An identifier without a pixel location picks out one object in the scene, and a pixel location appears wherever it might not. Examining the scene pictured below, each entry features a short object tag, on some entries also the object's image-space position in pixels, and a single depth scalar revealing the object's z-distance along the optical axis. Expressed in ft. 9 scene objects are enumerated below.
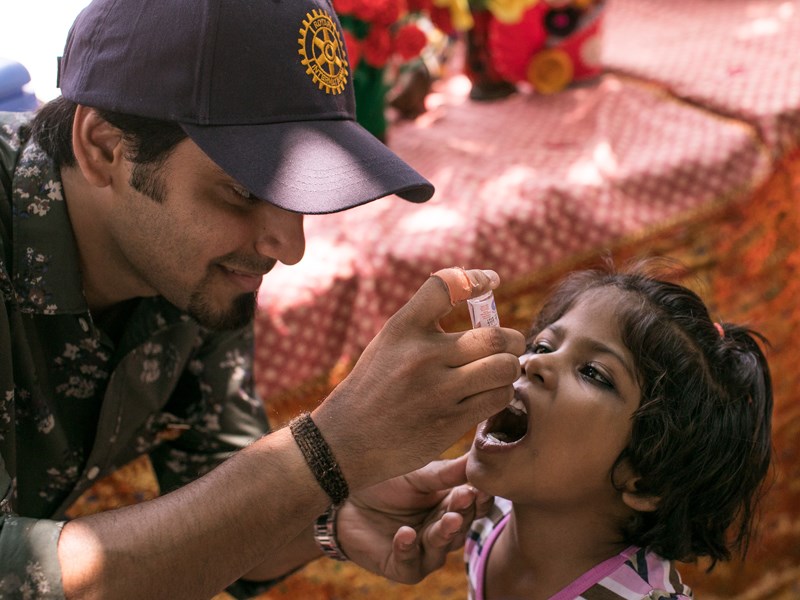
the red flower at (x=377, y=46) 7.26
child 4.00
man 3.42
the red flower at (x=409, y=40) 7.43
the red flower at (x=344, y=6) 6.93
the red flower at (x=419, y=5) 7.72
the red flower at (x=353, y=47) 7.04
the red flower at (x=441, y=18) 7.89
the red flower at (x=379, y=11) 7.00
